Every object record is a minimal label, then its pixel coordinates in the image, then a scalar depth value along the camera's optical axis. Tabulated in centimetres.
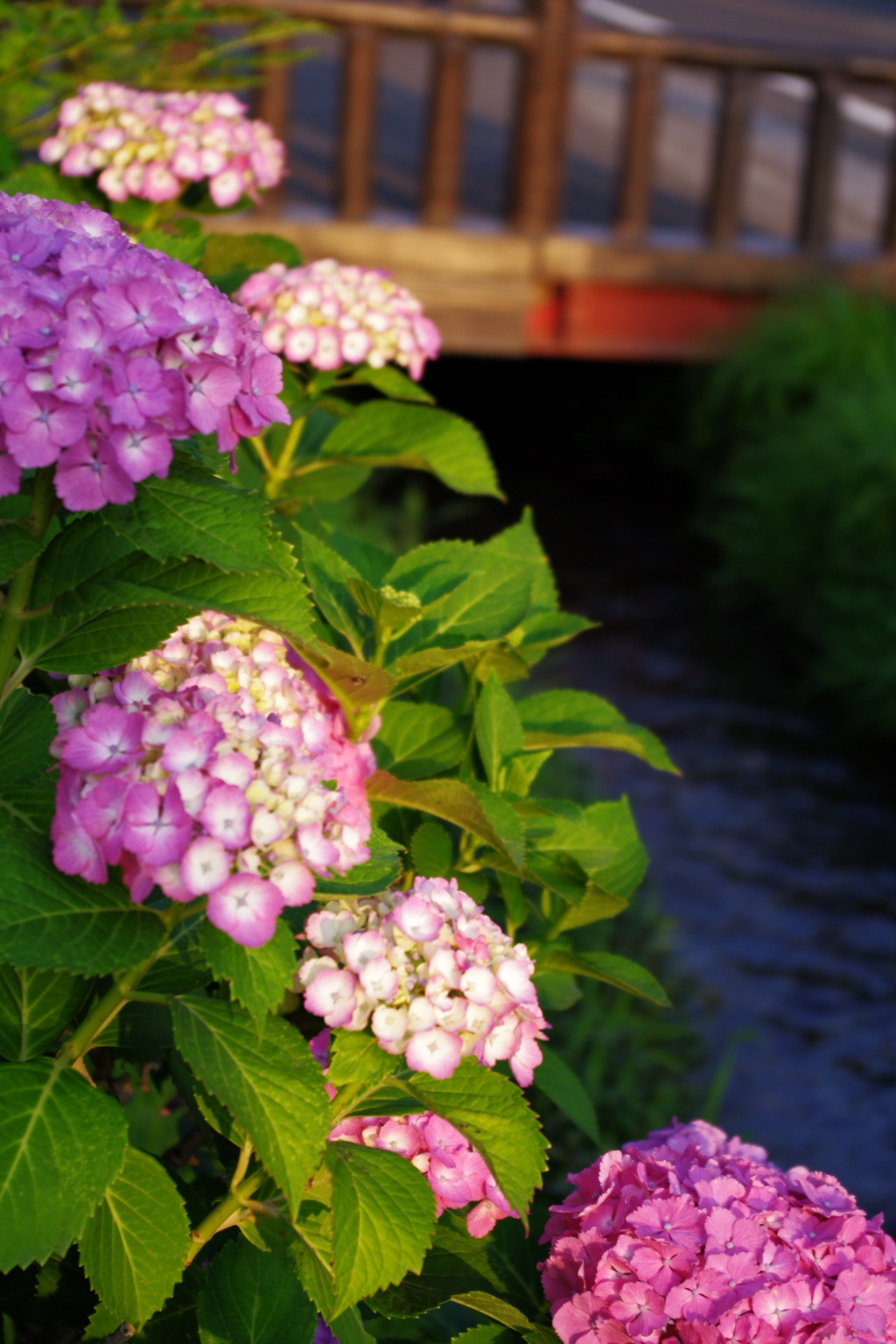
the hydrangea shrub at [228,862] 189
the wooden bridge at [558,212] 788
